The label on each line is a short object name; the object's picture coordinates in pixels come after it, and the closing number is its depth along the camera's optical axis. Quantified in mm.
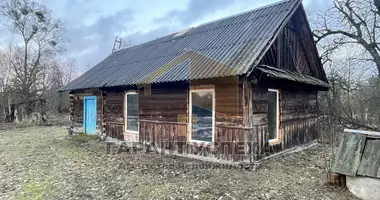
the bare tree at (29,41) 20422
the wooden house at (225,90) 6328
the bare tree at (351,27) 13094
